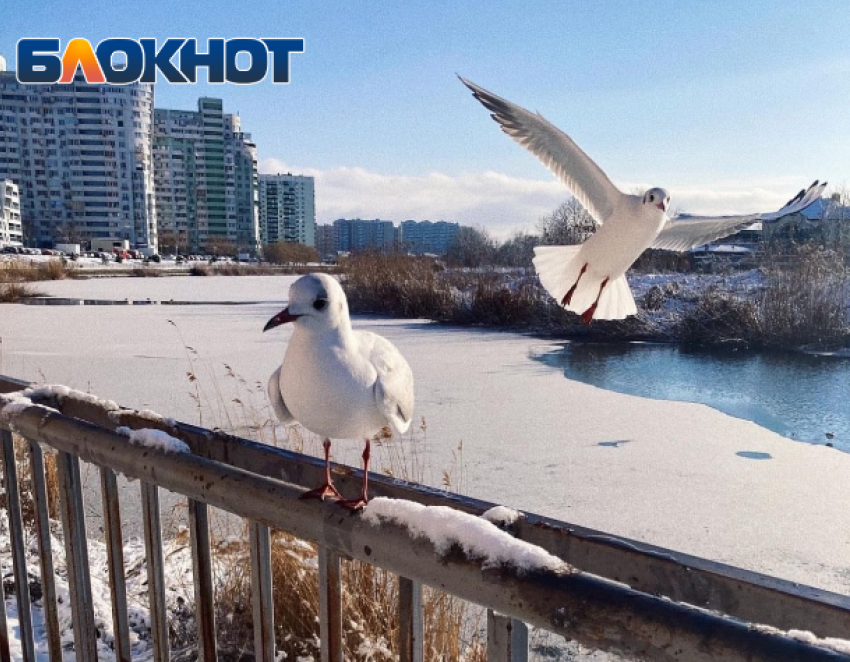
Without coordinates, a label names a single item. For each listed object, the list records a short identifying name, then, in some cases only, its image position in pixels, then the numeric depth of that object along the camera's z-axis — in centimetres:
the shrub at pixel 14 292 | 1366
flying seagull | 154
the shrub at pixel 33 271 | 1634
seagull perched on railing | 96
